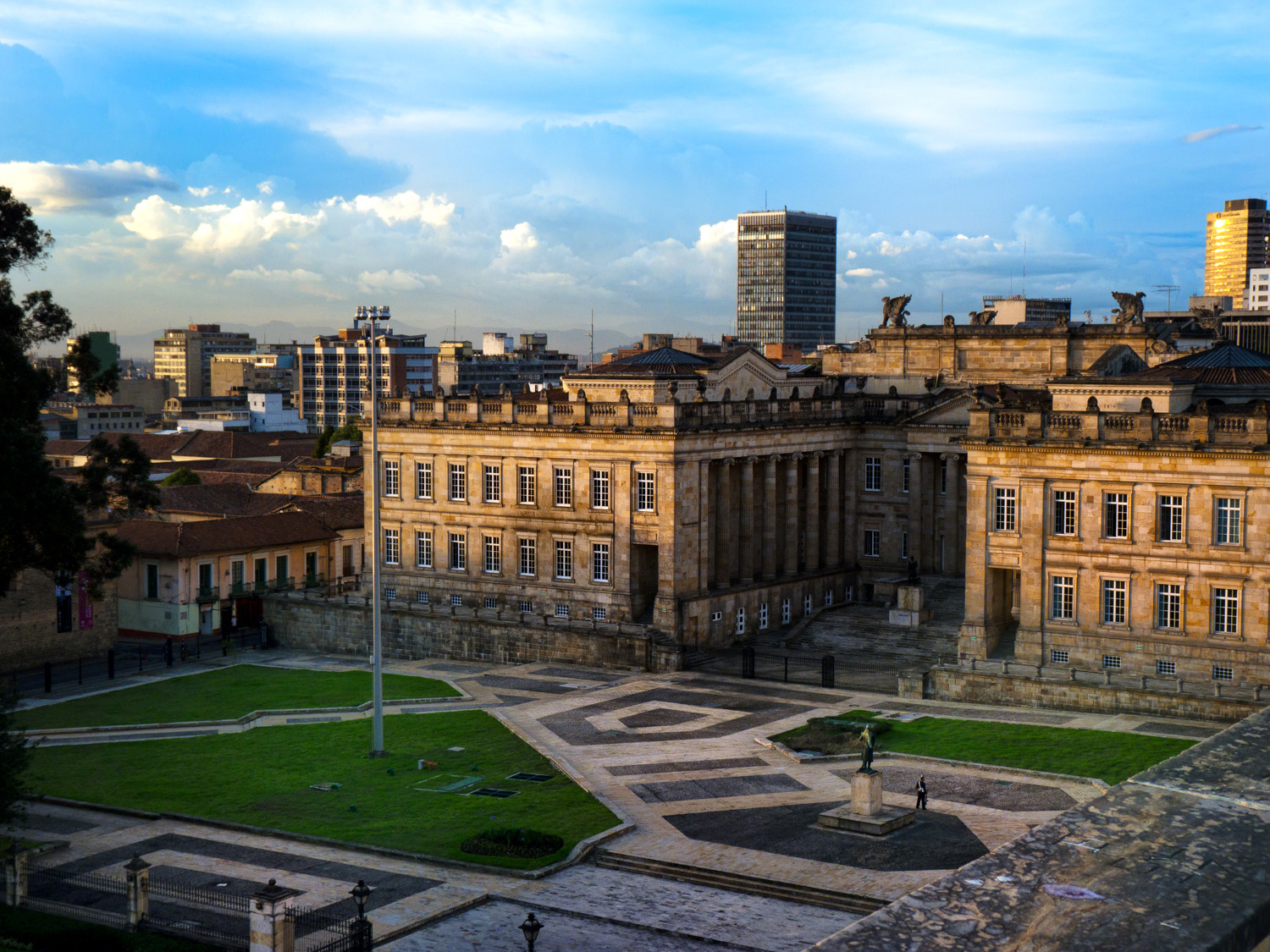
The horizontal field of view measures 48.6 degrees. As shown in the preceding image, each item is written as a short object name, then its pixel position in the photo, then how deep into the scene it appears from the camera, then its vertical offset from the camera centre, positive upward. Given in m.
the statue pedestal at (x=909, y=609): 69.38 -10.95
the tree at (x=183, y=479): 109.38 -7.36
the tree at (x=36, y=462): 42.41 -2.57
